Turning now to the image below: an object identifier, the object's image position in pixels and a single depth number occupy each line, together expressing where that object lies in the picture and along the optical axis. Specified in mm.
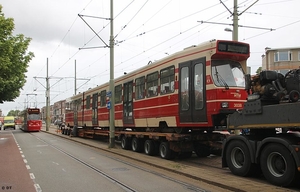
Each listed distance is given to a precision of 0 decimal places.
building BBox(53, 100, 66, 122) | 130900
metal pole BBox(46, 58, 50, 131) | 44969
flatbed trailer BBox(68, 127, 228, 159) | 11903
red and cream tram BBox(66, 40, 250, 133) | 10492
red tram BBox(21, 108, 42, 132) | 43312
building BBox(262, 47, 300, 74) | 44438
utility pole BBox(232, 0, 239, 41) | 13719
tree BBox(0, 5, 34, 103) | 21817
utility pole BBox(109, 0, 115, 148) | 17703
